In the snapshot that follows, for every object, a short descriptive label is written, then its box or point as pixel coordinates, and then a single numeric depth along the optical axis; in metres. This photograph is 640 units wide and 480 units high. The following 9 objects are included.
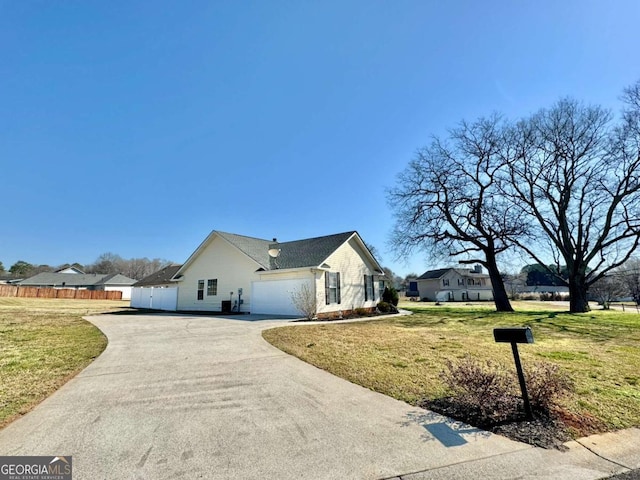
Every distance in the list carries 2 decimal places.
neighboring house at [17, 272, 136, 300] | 55.41
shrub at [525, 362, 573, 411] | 3.77
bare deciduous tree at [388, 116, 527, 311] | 22.80
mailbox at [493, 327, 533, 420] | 3.69
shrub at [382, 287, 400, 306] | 24.02
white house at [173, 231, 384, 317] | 17.97
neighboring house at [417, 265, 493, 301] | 52.75
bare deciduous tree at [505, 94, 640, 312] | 20.05
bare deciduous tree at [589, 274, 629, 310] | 35.62
